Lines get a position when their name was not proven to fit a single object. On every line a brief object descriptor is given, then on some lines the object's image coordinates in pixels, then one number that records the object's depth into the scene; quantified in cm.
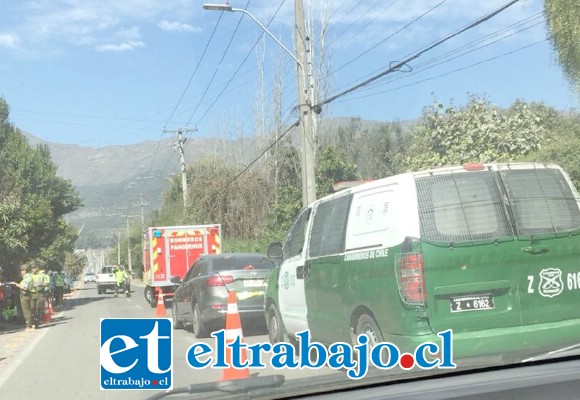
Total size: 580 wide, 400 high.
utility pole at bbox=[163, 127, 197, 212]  3871
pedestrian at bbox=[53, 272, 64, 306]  2778
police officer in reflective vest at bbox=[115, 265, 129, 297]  3275
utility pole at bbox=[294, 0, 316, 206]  1777
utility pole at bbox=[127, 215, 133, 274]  7801
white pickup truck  3985
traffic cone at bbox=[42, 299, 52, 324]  1886
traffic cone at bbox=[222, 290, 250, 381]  748
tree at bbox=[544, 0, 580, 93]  1152
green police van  546
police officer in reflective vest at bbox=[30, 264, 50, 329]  1675
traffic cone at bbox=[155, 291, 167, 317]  1390
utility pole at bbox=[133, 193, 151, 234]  7169
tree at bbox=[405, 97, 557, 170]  1795
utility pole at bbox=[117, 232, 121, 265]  10339
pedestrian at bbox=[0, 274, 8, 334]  1769
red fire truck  2220
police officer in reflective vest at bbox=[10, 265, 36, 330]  1664
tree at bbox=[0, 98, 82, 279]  1867
